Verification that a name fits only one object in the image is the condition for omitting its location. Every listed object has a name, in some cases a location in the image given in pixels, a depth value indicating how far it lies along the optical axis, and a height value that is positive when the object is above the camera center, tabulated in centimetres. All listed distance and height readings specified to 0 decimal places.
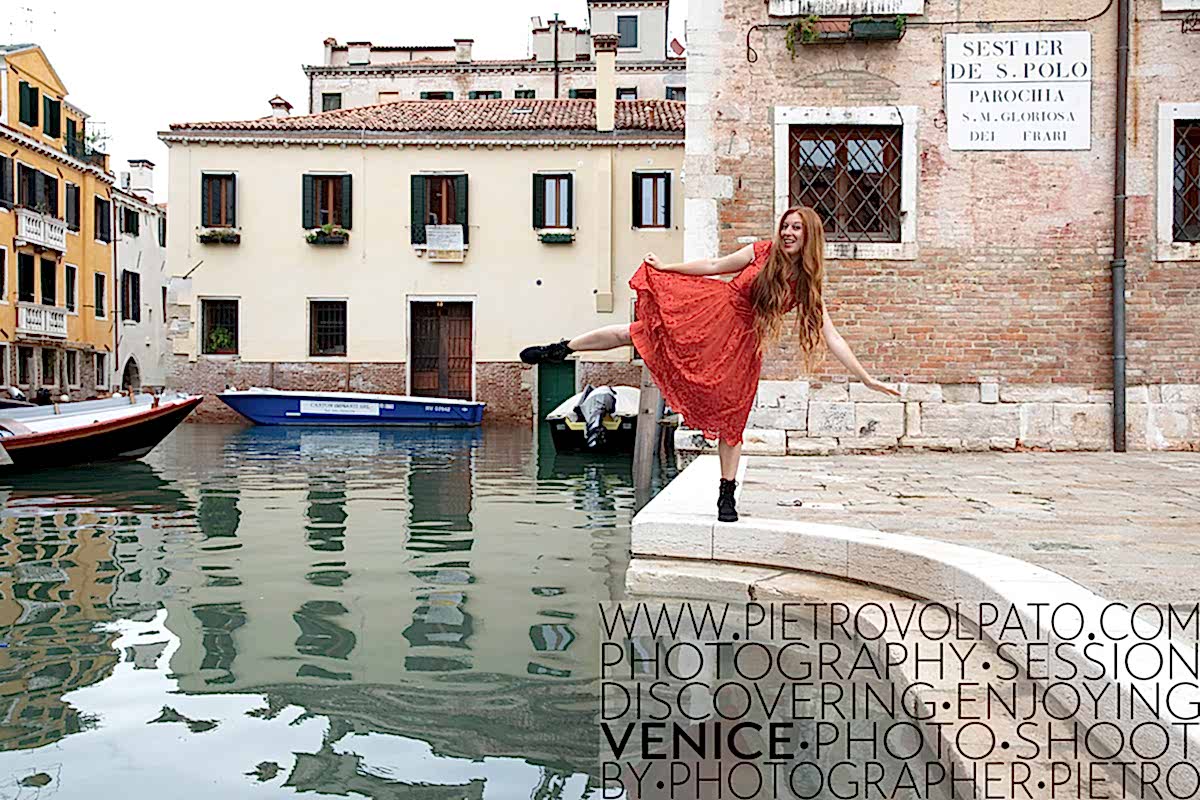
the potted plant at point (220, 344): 2403 +67
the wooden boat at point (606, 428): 1598 -71
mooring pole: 1028 -48
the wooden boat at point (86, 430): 1180 -56
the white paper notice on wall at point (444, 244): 2397 +268
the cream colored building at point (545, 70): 3388 +883
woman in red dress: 478 +22
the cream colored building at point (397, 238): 2386 +278
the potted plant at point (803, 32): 939 +273
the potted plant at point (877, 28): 930 +273
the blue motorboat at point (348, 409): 2206 -59
